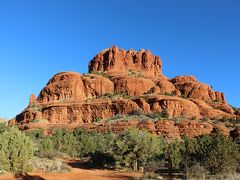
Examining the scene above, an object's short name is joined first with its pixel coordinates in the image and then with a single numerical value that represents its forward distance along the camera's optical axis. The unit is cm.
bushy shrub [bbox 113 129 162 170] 1971
